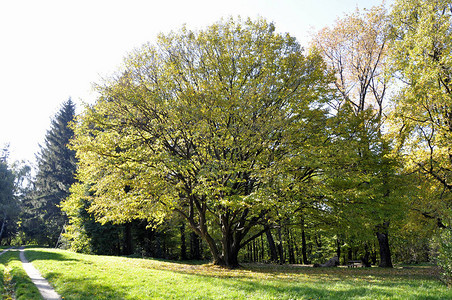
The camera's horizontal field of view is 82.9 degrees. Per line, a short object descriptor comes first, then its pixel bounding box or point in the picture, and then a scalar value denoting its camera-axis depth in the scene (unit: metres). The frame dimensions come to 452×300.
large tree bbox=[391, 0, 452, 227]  12.57
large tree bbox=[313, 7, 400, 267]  13.73
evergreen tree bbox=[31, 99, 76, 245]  41.62
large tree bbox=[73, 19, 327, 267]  12.91
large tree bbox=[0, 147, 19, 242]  43.13
